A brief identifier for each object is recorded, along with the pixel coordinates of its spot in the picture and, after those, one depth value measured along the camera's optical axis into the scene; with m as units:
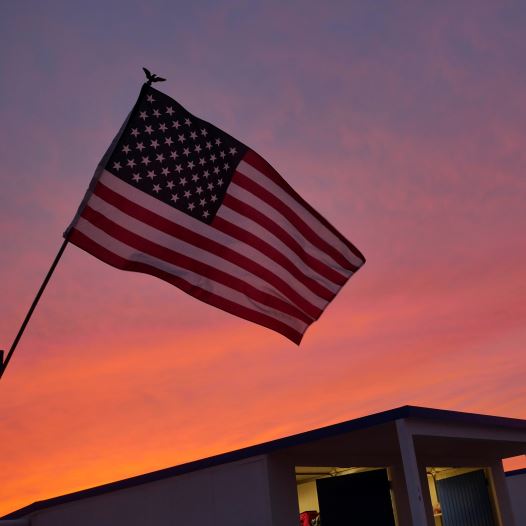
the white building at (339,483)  13.42
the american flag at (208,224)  7.46
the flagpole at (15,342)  6.25
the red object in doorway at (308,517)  21.17
